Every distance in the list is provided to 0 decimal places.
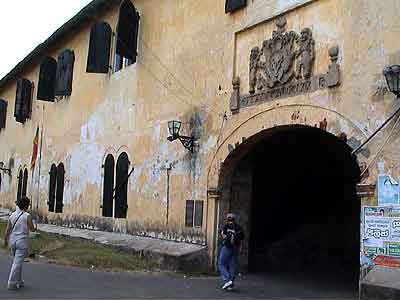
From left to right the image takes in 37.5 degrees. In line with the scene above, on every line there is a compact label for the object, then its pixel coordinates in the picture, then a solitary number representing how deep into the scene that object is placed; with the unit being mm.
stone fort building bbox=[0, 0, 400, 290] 9953
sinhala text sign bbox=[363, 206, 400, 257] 8970
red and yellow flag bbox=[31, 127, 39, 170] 24400
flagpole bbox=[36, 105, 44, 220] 23228
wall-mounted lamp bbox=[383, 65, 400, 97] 8727
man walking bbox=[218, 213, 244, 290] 10492
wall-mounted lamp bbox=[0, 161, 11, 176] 28544
